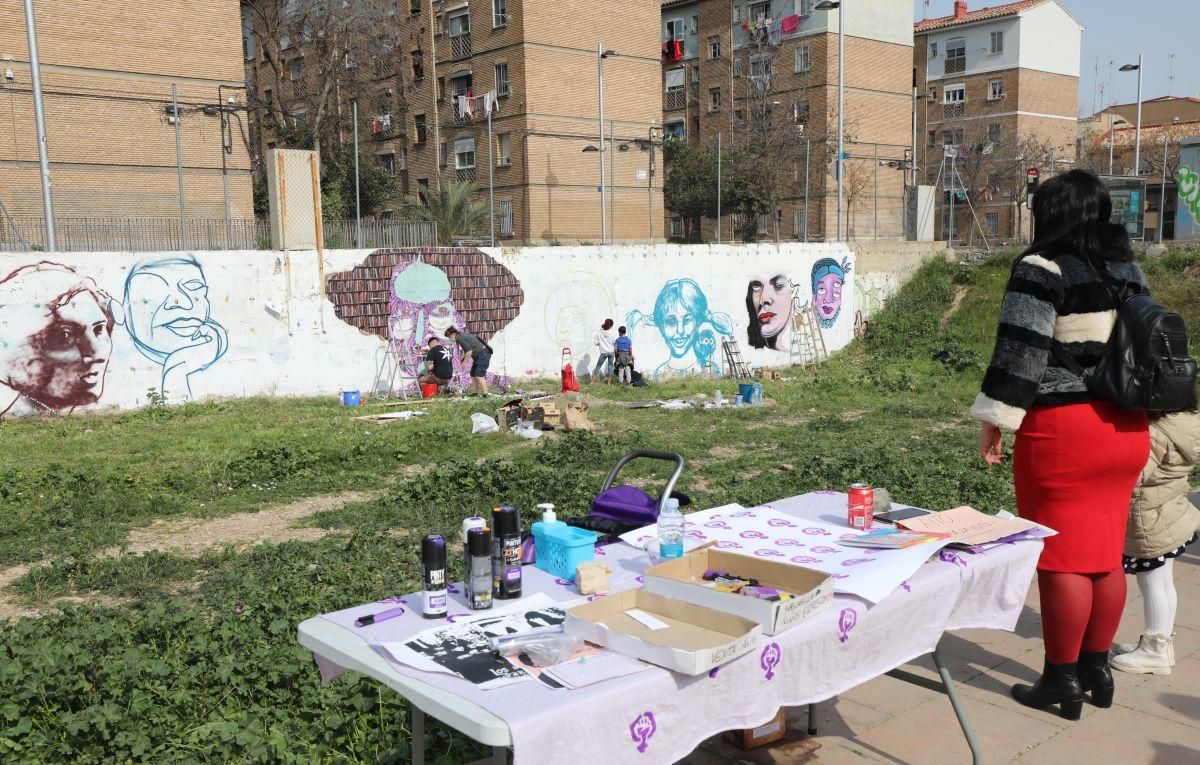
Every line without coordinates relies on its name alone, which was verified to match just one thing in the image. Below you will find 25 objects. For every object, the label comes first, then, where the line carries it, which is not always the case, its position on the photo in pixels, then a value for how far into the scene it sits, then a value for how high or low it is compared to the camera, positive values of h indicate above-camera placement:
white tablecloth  2.59 -1.26
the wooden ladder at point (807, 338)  23.28 -2.04
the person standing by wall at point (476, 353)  17.78 -1.72
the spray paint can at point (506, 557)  3.44 -1.04
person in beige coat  4.56 -1.34
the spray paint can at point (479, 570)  3.33 -1.05
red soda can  4.27 -1.11
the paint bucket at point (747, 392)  16.84 -2.35
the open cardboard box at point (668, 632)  2.79 -1.14
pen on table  3.24 -1.18
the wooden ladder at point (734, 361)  21.94 -2.41
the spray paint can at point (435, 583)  3.28 -1.07
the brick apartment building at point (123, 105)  29.33 +4.79
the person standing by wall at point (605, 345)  19.89 -1.80
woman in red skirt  4.17 -0.65
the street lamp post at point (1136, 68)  31.17 +5.52
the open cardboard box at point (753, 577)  3.05 -1.10
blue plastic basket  3.63 -1.07
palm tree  32.03 +1.43
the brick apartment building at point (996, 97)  52.75 +8.46
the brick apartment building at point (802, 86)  44.41 +7.85
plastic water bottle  3.83 -1.08
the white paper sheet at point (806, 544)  3.49 -1.19
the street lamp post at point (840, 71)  24.47 +4.70
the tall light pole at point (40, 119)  16.25 +2.48
